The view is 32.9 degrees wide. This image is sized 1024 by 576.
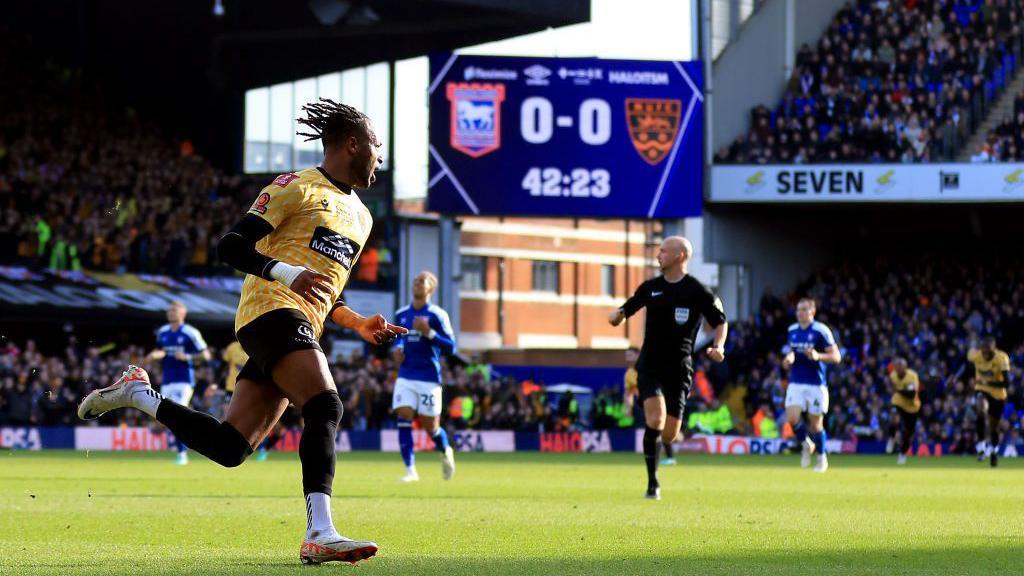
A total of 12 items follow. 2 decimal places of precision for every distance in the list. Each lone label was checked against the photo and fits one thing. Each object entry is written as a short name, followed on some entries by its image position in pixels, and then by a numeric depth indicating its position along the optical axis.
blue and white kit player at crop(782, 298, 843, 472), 24.33
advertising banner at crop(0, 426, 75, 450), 34.72
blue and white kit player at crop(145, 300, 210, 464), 24.62
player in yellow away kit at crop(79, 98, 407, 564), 8.45
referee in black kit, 16.03
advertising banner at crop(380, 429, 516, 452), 37.81
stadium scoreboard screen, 42.22
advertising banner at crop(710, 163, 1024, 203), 42.22
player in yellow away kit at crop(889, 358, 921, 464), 30.56
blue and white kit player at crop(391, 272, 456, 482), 20.06
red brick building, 74.69
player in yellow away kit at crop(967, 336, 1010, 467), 28.14
